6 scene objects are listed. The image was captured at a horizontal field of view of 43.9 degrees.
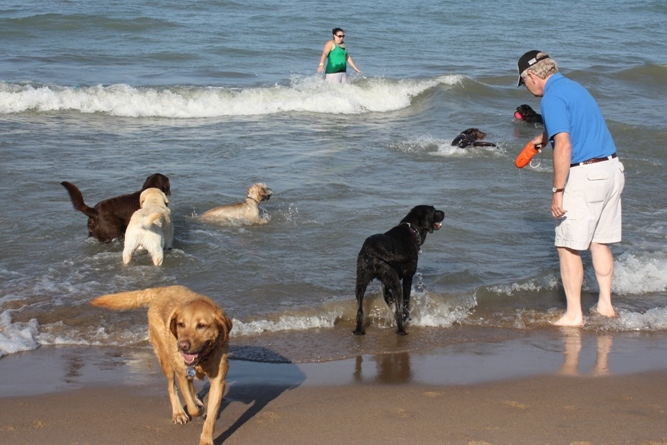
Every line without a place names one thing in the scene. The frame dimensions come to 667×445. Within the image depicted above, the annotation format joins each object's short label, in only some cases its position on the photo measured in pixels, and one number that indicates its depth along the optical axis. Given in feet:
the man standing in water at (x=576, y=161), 19.88
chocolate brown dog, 27.94
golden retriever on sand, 14.29
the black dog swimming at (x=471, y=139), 42.98
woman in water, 53.16
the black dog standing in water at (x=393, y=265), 21.83
